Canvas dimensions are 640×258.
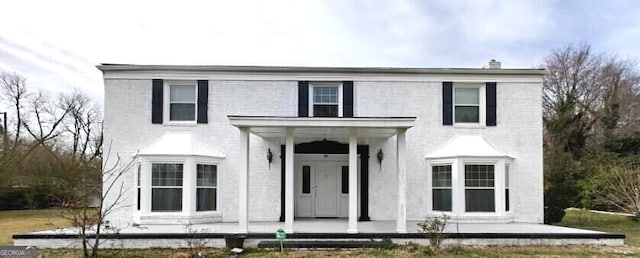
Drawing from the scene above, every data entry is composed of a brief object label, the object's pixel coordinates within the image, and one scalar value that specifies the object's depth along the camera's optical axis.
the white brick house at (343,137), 14.64
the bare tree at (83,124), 39.91
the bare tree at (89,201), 9.40
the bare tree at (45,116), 37.09
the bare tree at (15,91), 36.12
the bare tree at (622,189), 16.52
